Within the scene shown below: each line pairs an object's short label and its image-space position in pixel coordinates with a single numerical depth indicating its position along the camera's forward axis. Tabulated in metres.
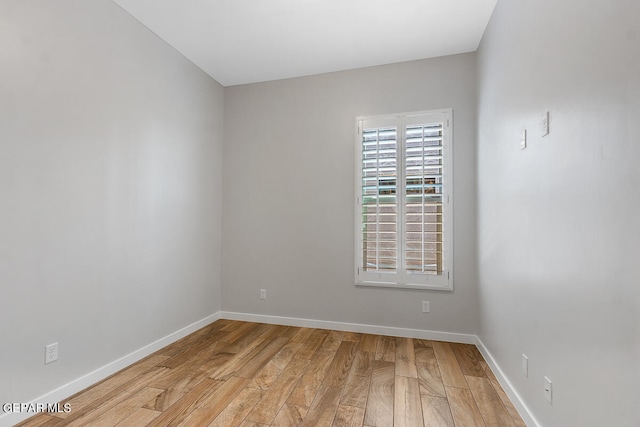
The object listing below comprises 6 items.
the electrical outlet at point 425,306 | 3.23
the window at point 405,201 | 3.20
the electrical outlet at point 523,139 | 1.88
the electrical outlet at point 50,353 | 1.99
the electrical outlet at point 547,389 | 1.58
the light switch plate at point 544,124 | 1.60
